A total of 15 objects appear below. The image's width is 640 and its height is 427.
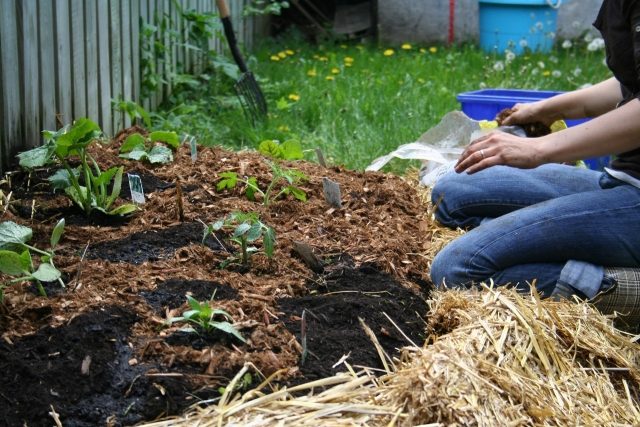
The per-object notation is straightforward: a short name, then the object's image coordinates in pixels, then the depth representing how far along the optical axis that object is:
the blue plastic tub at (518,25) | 7.99
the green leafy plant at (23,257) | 2.43
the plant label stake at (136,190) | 3.36
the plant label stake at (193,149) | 3.80
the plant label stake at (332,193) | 3.55
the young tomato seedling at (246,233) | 2.78
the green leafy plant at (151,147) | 3.79
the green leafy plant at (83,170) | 3.13
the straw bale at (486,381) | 2.15
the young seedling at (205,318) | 2.35
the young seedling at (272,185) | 3.49
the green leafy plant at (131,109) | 4.33
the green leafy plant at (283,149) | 3.91
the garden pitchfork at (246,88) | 5.73
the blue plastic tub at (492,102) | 4.59
